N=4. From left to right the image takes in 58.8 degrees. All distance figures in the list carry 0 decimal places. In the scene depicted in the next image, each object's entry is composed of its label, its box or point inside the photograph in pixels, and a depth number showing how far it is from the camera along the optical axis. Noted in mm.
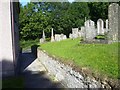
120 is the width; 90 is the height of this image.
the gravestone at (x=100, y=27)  11906
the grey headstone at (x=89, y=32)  8060
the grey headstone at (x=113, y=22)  6582
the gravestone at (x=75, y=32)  12253
